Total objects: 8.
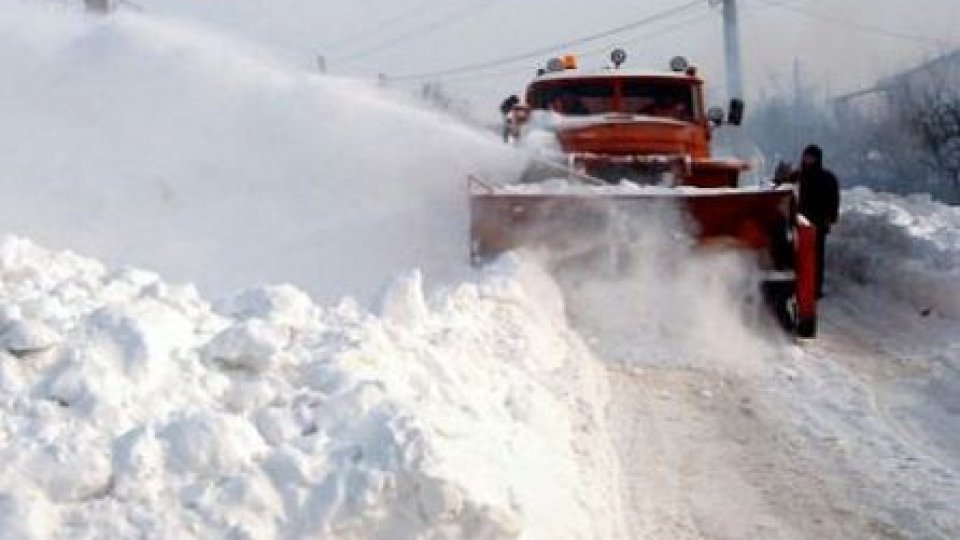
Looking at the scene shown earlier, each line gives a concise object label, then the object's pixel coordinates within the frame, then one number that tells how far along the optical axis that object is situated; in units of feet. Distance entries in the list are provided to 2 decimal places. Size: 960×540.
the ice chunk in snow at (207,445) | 23.82
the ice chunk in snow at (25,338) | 26.35
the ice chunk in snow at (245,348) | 28.50
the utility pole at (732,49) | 237.04
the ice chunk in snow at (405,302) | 41.39
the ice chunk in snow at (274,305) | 33.73
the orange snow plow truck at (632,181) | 61.62
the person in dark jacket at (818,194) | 78.28
